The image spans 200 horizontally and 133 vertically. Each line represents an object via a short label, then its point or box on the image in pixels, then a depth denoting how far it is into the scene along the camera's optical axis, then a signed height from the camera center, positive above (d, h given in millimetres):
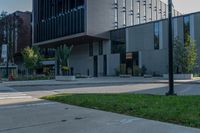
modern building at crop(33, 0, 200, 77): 52812 +7370
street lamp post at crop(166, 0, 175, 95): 15586 +1137
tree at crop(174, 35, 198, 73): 39750 +2135
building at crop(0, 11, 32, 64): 79938 +10789
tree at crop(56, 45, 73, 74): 45031 +2393
